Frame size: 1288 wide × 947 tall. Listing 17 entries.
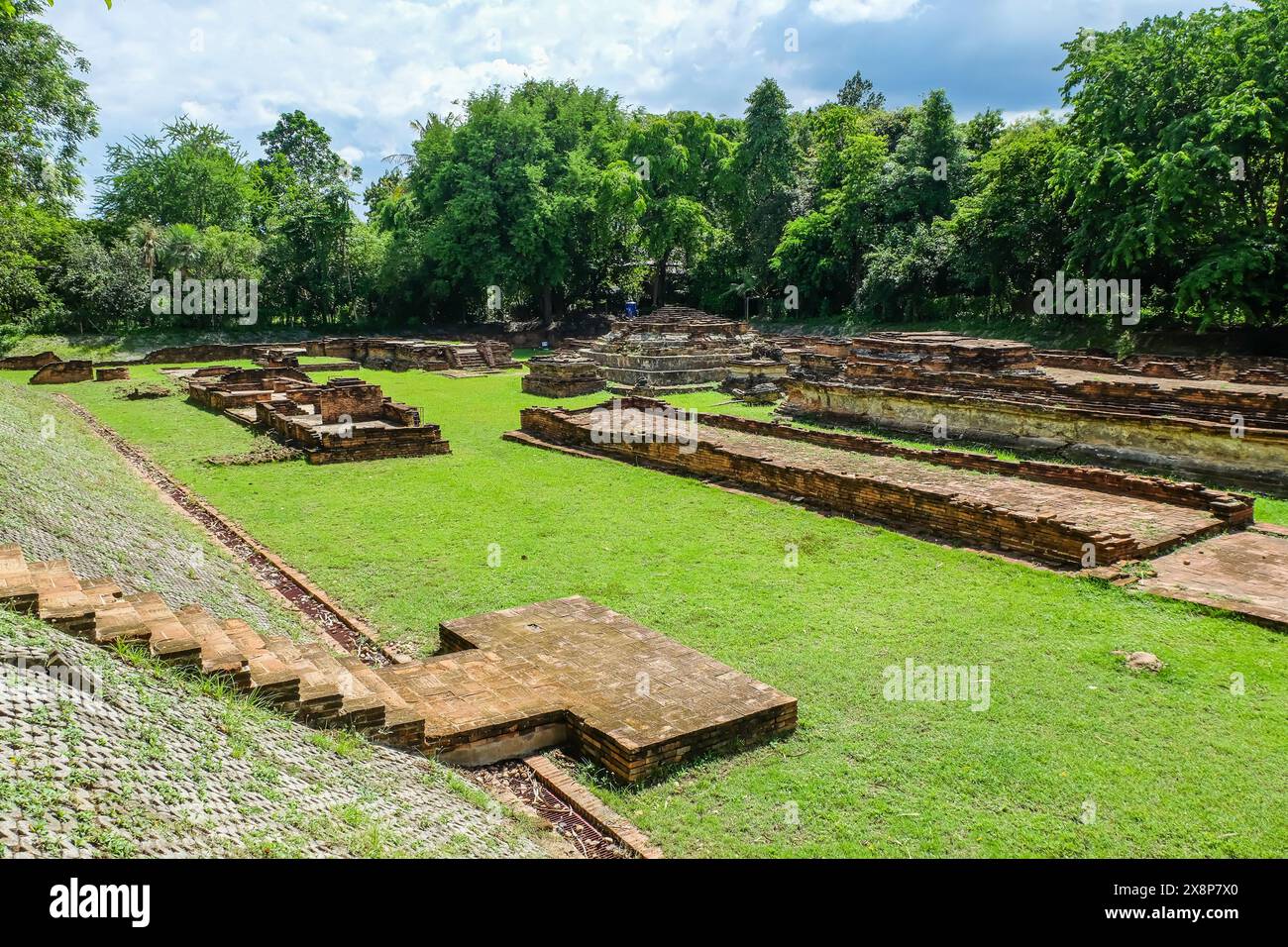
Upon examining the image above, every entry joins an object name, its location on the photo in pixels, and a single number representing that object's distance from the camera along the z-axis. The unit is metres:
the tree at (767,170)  39.50
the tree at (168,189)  40.88
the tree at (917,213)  31.88
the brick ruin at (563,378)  22.09
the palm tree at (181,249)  36.76
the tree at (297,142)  64.12
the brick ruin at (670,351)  23.69
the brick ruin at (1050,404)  11.70
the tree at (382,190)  54.34
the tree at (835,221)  34.94
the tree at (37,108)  21.80
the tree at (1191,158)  19.38
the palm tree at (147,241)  36.38
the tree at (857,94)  72.06
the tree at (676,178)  39.47
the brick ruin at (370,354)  29.33
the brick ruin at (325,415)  13.47
